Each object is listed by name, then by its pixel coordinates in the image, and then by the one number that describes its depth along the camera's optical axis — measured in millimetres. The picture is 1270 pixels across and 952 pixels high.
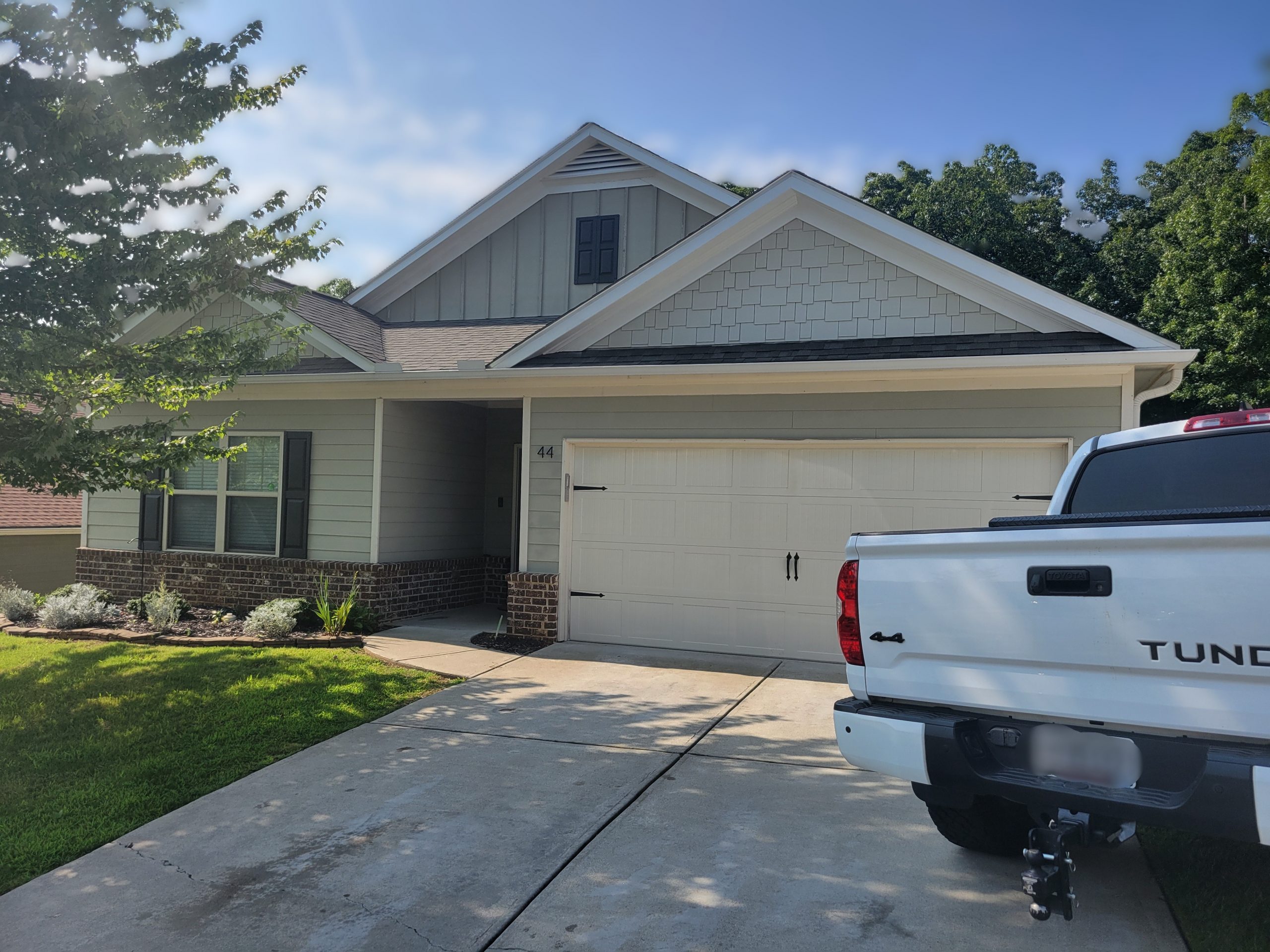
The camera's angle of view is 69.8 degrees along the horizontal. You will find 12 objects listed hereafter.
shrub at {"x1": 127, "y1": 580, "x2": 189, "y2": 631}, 10617
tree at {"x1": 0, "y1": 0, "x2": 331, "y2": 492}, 7027
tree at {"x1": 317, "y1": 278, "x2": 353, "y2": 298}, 31625
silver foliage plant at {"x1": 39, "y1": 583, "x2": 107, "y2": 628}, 10586
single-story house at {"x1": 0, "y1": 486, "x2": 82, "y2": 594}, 17734
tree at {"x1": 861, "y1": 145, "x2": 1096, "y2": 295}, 25172
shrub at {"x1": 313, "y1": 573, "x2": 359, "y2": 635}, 10266
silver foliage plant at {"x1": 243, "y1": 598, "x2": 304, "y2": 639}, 9961
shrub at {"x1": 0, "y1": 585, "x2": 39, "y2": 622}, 11266
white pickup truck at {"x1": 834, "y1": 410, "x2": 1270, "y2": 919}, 2783
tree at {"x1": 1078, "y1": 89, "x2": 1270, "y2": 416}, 18344
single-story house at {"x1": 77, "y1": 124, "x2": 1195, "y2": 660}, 8844
